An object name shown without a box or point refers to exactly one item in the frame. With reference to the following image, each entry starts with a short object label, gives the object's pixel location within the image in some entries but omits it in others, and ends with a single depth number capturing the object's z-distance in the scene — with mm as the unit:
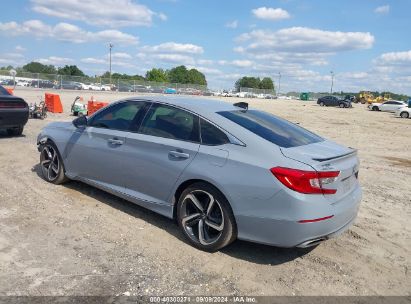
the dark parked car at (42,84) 53281
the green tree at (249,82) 143775
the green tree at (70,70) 107462
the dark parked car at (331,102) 58688
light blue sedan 3822
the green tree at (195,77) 136000
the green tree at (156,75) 120188
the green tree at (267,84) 143500
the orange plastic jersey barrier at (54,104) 19562
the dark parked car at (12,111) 10219
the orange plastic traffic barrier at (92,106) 17359
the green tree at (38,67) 113300
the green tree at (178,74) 135250
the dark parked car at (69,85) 55378
